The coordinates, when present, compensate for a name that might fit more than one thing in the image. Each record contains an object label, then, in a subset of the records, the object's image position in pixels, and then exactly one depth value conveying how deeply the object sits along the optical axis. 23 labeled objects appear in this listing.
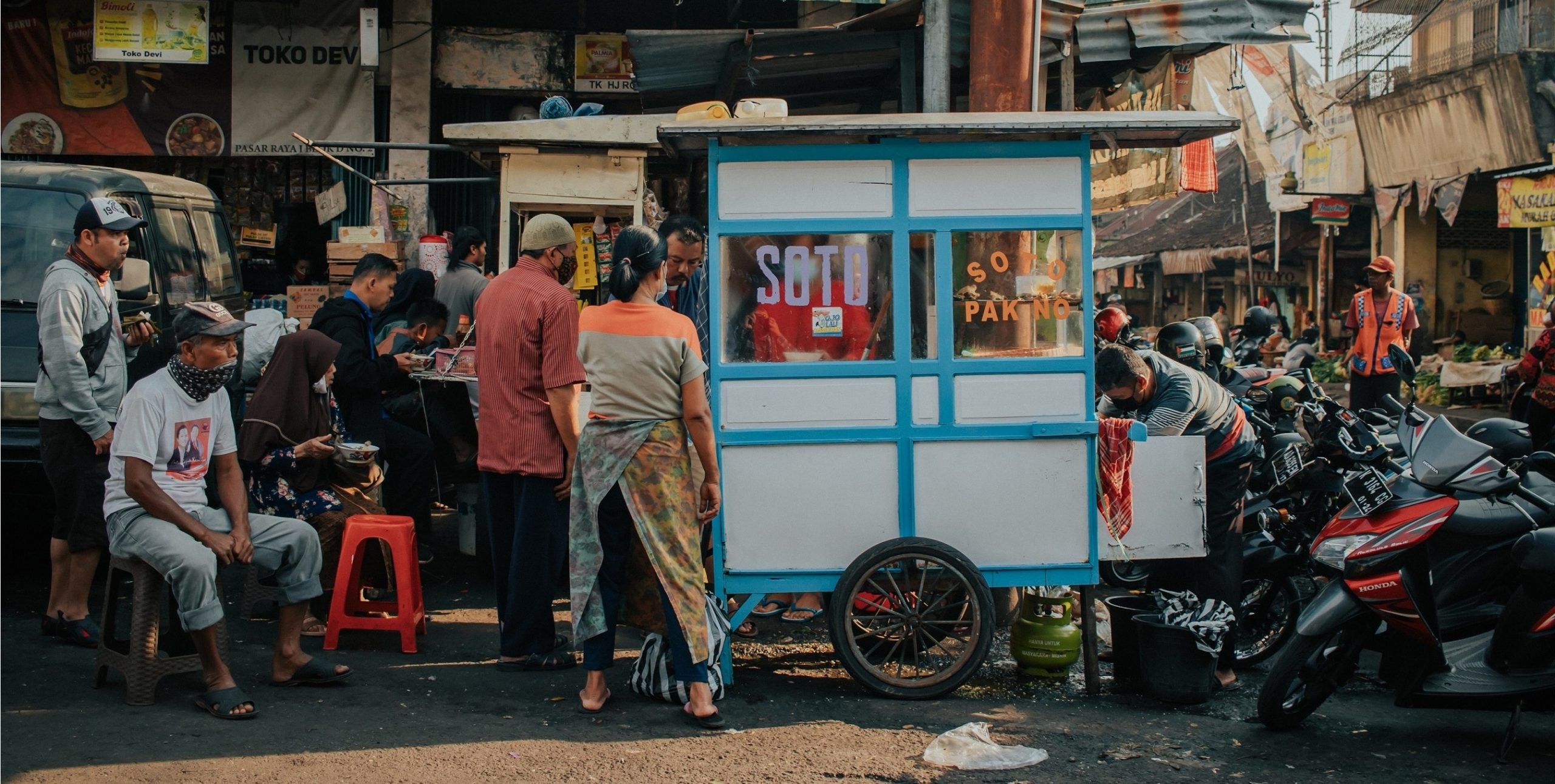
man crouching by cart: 5.30
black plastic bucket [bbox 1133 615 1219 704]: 5.06
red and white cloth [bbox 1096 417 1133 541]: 5.17
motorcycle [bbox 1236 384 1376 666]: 5.62
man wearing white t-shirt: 4.43
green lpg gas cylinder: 5.35
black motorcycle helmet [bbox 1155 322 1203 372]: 7.04
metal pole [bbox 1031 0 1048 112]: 6.76
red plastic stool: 5.57
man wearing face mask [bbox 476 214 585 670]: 5.22
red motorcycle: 4.45
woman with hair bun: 4.62
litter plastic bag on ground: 4.32
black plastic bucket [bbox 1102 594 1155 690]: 5.21
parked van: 6.32
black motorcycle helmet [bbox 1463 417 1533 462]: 5.26
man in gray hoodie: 5.24
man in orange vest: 10.39
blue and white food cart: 5.00
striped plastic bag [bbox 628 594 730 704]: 4.87
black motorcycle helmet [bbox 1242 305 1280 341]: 8.69
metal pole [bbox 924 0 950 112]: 7.07
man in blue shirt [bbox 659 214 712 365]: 5.57
